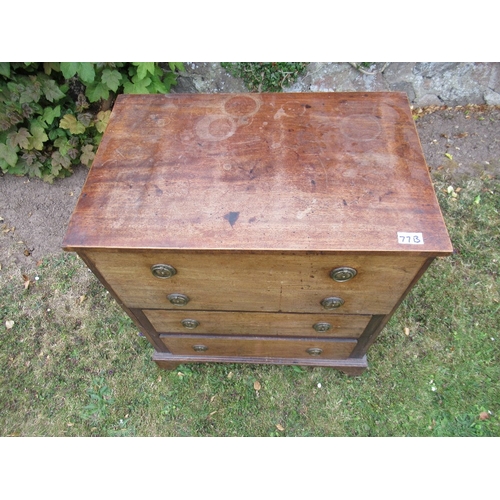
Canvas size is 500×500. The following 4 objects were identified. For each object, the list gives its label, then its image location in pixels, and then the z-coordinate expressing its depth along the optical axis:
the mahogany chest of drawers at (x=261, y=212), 1.27
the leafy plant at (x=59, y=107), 2.51
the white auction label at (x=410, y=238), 1.23
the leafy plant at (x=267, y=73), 2.84
